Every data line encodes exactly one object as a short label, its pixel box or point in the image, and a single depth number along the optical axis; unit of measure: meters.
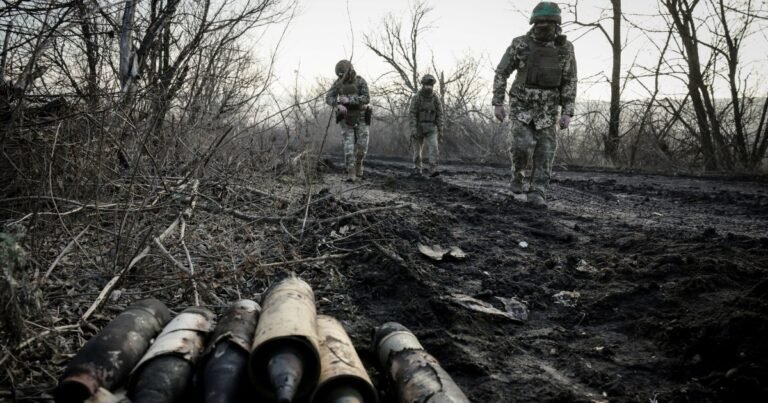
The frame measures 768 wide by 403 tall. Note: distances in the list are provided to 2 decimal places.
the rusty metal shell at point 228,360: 1.52
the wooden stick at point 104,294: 2.14
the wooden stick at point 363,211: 3.93
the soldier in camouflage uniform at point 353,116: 8.46
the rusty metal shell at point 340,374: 1.54
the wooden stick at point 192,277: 2.48
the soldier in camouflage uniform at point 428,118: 9.54
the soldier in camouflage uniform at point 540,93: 5.77
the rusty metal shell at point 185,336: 1.66
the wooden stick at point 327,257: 2.87
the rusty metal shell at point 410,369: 1.57
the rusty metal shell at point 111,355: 1.47
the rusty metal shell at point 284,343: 1.56
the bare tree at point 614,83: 12.25
